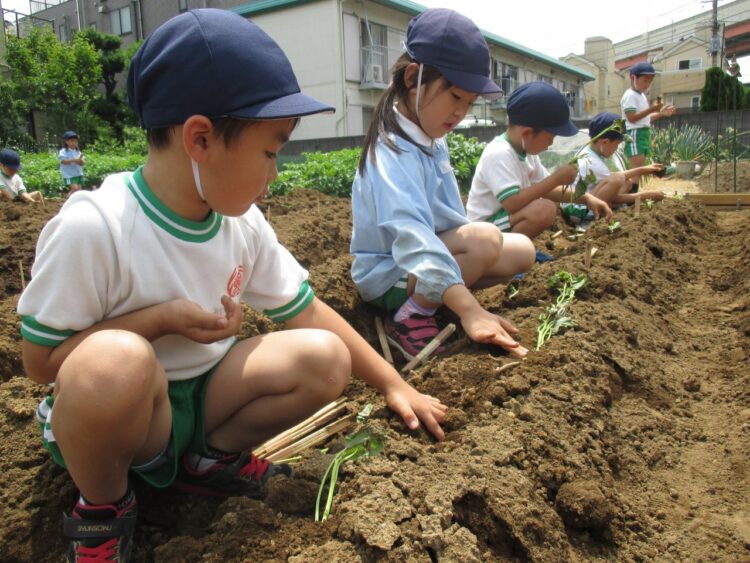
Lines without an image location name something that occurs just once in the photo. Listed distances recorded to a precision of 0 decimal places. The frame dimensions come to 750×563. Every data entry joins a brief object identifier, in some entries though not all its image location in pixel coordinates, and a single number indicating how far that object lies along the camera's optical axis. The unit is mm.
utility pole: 26002
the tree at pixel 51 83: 25172
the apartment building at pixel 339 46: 21906
